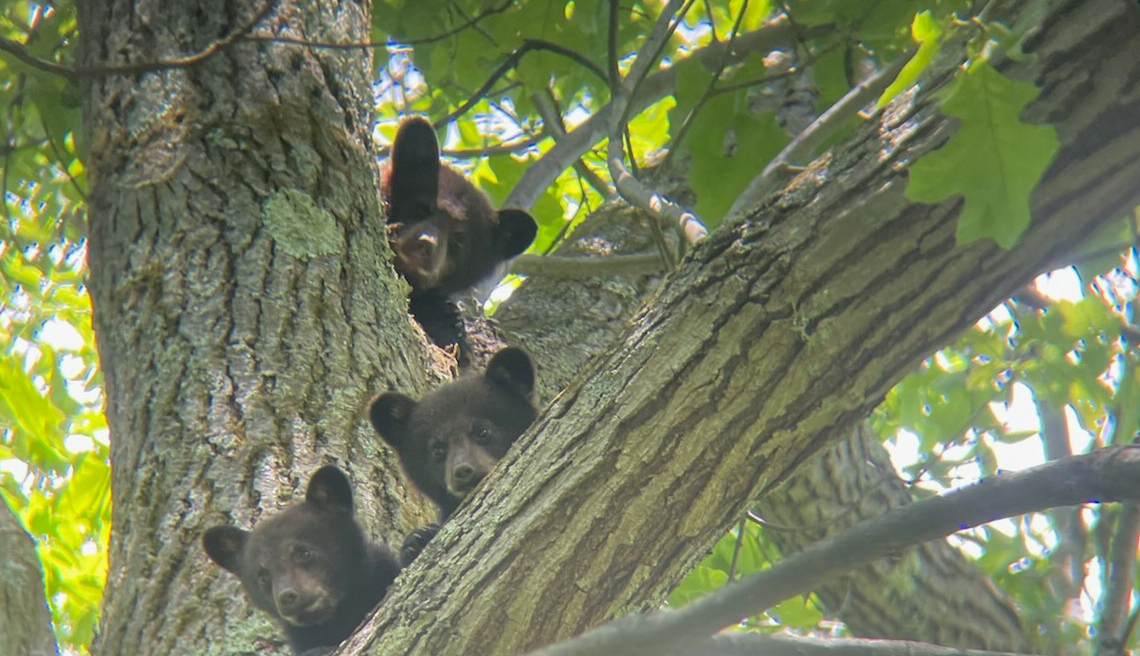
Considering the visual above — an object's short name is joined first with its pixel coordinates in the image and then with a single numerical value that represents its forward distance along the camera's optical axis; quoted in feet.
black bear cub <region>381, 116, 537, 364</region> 44.14
